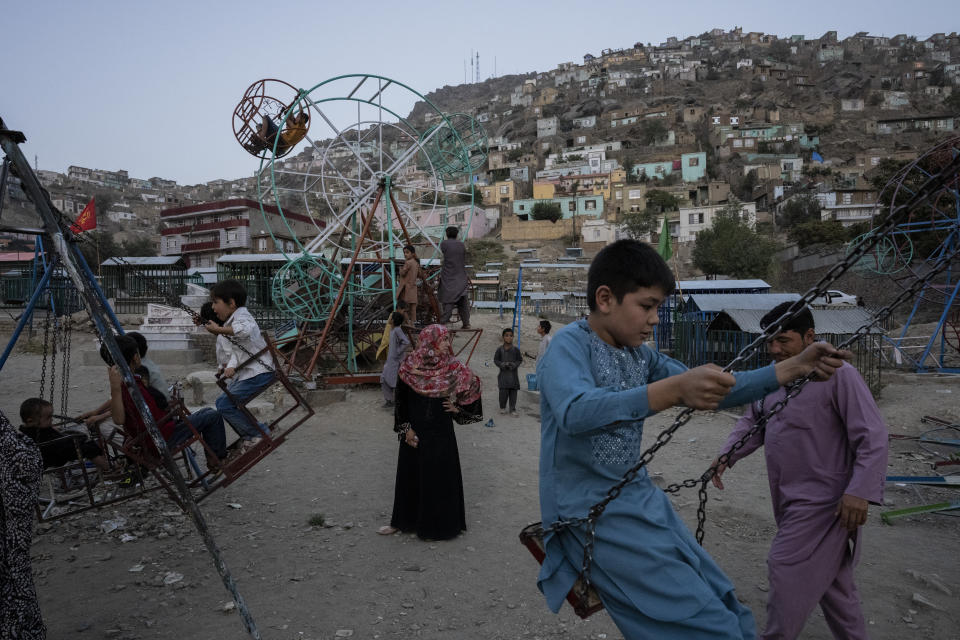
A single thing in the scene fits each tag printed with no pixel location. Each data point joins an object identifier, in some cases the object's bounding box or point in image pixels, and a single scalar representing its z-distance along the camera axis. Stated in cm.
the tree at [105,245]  3156
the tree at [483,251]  5462
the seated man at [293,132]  963
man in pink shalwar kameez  254
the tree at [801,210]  5538
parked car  2311
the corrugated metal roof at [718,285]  2543
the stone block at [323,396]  1023
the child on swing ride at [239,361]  482
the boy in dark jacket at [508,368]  1008
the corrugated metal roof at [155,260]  3362
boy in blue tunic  163
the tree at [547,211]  6850
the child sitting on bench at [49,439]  445
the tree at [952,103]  8888
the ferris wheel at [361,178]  956
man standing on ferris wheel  1115
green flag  1259
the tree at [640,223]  5638
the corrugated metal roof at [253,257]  2809
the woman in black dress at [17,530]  250
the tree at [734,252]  4047
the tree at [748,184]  7331
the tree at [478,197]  7672
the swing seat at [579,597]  176
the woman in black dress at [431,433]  479
